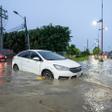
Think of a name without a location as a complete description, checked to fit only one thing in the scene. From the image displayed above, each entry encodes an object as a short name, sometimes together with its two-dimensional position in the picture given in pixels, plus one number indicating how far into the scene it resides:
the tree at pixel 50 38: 24.97
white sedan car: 5.30
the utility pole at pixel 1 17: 24.23
